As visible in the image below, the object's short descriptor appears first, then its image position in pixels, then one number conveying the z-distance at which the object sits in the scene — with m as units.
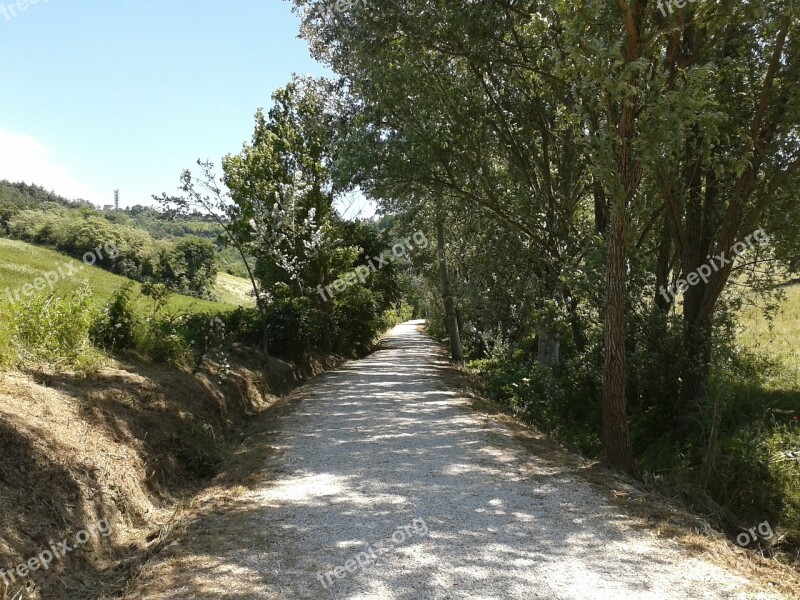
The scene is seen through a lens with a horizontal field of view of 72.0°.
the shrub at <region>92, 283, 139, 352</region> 8.58
